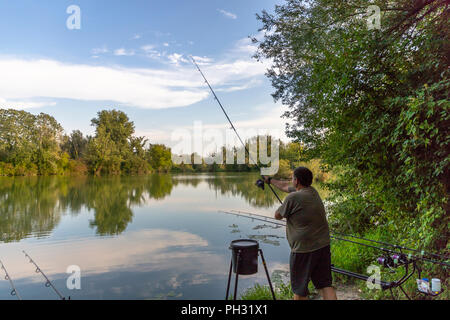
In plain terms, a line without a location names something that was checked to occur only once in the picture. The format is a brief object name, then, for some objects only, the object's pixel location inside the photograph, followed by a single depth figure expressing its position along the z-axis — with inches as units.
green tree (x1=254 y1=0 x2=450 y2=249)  116.1
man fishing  102.9
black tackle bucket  116.1
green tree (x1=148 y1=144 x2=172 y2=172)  2544.3
